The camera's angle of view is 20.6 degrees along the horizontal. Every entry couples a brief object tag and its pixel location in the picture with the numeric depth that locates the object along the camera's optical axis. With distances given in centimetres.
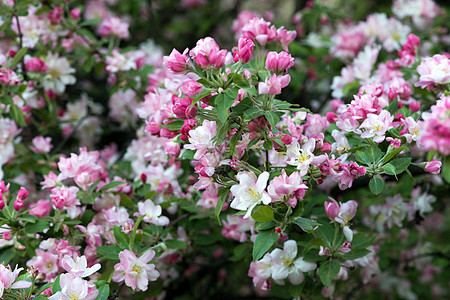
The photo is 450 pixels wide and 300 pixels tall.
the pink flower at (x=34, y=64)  144
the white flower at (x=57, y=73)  148
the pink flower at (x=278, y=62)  122
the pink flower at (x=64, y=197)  129
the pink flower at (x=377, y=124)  123
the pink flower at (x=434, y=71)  126
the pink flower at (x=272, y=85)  119
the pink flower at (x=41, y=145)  145
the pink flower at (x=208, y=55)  119
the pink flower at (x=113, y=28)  153
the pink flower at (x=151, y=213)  131
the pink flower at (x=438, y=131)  112
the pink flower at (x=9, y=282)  120
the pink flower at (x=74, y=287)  121
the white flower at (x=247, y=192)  119
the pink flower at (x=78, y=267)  122
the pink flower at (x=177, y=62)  120
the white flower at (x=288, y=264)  128
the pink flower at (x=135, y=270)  125
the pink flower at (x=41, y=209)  133
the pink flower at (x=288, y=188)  118
